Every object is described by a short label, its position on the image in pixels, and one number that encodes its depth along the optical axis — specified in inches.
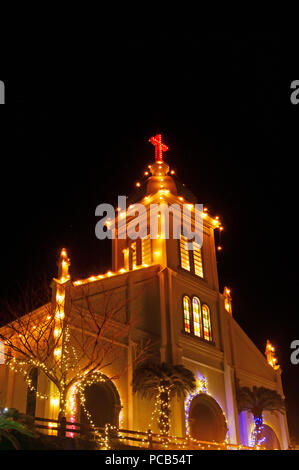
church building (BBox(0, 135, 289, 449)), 1025.5
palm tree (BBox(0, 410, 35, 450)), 684.7
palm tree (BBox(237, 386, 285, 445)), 1220.5
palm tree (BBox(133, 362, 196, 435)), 1038.4
